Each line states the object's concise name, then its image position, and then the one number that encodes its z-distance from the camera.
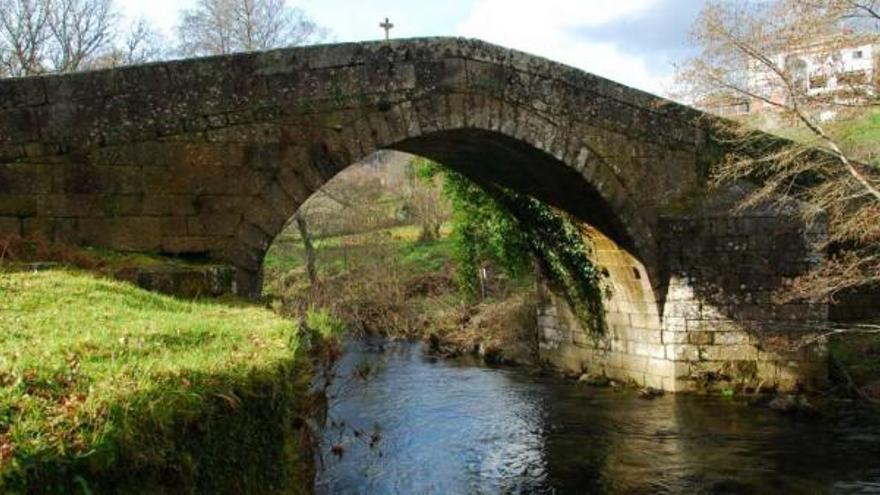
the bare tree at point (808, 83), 8.16
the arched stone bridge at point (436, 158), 7.23
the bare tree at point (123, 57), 23.19
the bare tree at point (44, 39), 21.59
